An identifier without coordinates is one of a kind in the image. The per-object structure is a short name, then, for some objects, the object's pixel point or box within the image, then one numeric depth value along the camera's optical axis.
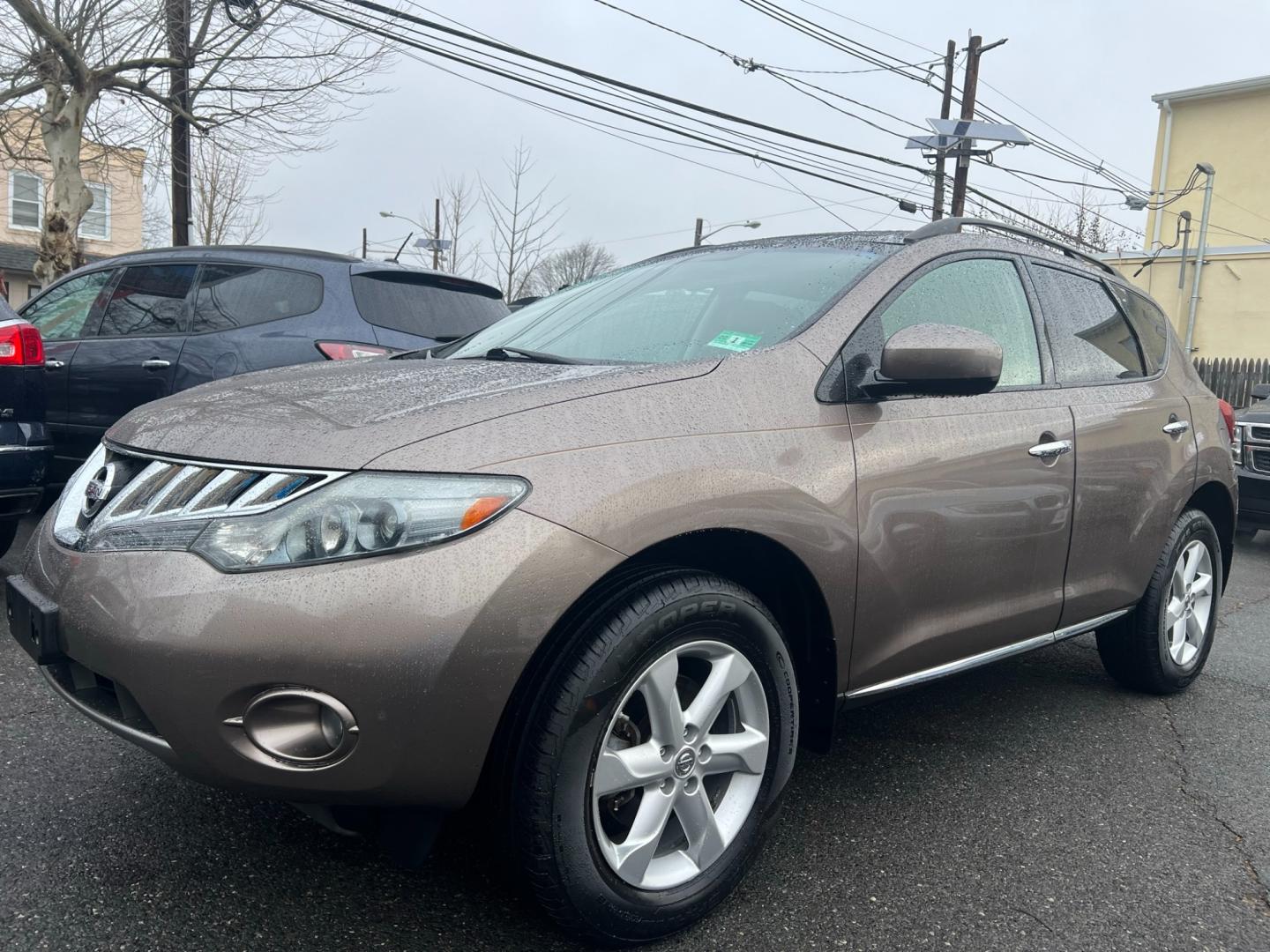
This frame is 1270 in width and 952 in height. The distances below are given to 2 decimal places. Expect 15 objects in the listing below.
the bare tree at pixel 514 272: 24.64
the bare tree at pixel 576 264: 45.88
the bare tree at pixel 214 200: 24.19
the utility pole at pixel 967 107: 19.38
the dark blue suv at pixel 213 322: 5.36
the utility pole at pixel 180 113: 13.02
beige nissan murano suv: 1.80
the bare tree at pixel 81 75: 12.21
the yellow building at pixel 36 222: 27.38
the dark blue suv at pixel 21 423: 4.08
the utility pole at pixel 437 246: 27.36
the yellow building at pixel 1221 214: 25.22
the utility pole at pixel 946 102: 19.96
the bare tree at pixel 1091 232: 37.00
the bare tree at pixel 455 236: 26.48
